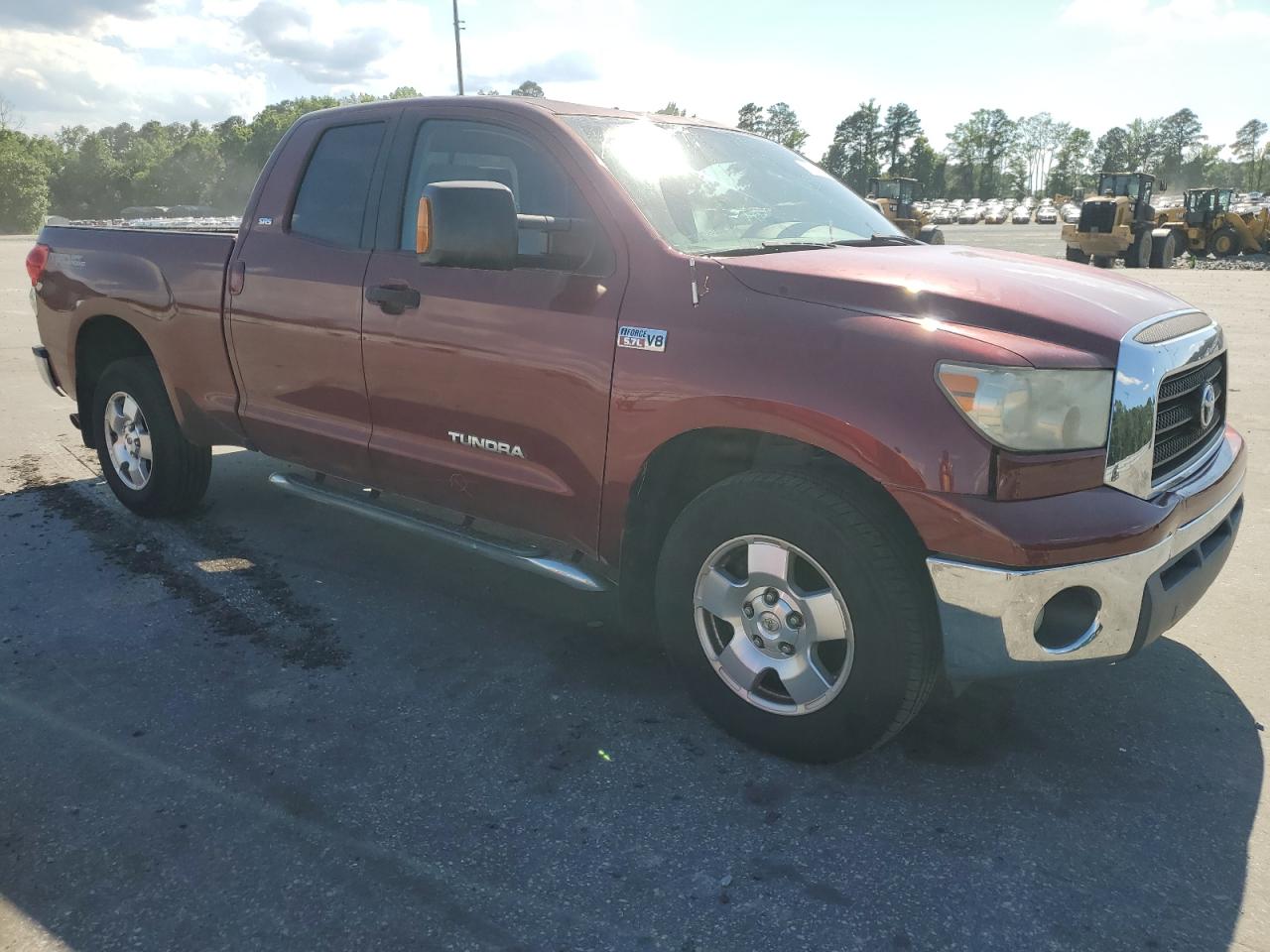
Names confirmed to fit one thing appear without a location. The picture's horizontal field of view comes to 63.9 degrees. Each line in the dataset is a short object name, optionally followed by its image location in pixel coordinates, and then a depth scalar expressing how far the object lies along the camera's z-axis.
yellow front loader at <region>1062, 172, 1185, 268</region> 25.62
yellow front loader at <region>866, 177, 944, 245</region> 28.94
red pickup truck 2.53
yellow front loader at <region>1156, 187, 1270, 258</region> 29.97
